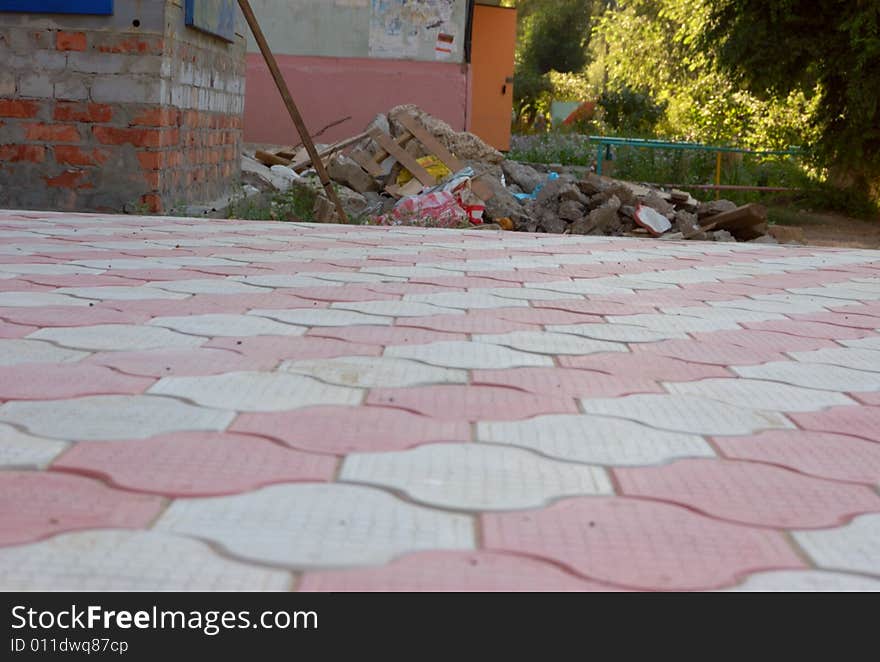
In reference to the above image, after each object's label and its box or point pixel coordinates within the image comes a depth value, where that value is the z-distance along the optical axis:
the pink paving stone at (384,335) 2.67
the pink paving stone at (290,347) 2.45
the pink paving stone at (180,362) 2.24
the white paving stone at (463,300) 3.31
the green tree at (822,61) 12.62
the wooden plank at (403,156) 10.24
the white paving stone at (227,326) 2.69
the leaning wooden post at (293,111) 7.16
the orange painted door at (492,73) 18.55
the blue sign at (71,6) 6.07
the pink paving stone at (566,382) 2.23
